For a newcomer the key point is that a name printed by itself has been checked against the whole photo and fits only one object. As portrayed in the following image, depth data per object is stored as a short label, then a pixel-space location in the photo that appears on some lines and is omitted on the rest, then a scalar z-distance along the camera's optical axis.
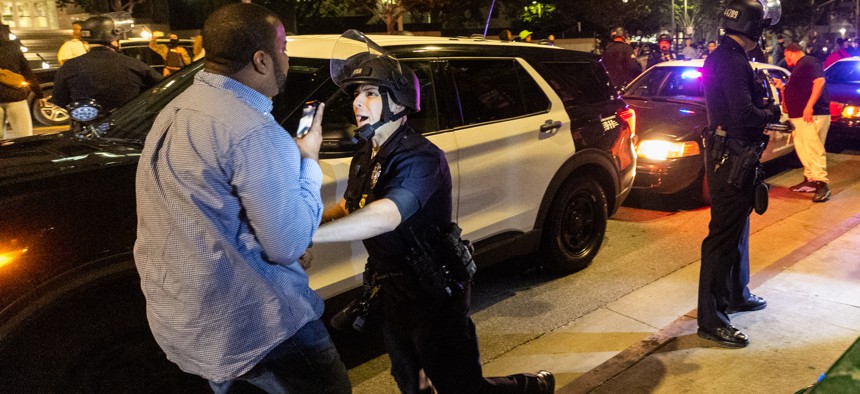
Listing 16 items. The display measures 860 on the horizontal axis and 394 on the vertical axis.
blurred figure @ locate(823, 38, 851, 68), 14.73
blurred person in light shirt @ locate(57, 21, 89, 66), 10.18
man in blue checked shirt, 1.75
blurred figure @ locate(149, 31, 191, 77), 11.63
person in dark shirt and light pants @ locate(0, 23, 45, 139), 7.83
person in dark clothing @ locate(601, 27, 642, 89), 12.68
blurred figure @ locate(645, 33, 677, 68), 18.97
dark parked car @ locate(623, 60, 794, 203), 7.39
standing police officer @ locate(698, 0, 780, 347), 3.96
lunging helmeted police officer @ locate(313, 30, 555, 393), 2.56
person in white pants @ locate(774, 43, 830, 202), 8.07
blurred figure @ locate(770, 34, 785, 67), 18.45
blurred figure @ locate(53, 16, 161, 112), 5.89
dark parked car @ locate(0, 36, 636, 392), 2.62
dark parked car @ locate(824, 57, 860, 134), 10.49
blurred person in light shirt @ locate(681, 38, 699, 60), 20.66
